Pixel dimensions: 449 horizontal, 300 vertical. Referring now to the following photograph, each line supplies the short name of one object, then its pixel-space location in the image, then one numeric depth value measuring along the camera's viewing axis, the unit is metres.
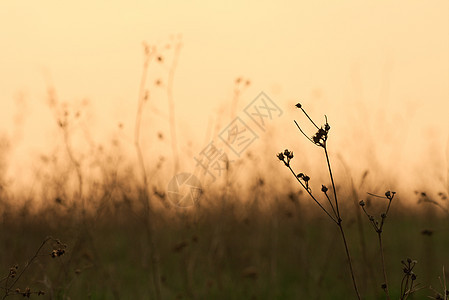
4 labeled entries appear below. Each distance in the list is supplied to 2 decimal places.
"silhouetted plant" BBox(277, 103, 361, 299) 4.56
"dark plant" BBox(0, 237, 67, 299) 4.90
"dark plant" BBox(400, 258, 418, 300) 4.76
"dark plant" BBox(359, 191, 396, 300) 4.74
